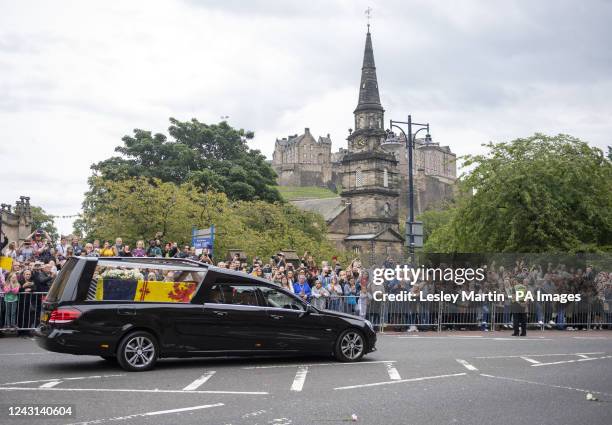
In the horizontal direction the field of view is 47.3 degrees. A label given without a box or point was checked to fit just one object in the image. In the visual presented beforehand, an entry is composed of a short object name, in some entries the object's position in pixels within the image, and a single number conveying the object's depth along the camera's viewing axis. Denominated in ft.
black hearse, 35.55
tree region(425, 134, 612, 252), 95.04
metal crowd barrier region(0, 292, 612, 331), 69.82
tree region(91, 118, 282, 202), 193.55
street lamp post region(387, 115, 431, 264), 91.40
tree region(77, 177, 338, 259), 133.08
